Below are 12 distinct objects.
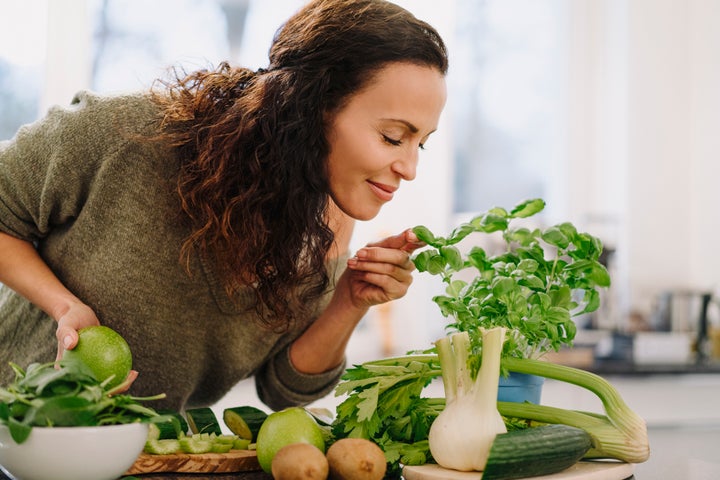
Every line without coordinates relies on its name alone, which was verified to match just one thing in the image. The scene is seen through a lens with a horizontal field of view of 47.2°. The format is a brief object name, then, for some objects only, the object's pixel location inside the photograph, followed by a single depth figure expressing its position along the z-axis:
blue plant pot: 1.14
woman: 1.32
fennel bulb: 0.98
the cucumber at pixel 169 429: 1.16
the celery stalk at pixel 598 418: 1.07
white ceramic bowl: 0.84
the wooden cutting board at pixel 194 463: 1.06
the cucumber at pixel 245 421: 1.19
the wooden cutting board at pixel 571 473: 0.97
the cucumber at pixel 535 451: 0.93
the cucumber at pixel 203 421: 1.22
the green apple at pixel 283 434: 1.02
